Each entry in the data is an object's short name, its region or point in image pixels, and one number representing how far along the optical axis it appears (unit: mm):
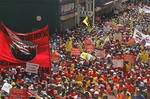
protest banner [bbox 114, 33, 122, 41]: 31875
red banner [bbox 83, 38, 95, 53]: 27034
